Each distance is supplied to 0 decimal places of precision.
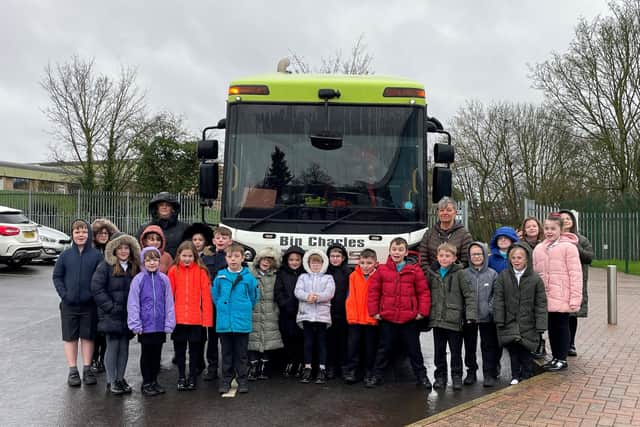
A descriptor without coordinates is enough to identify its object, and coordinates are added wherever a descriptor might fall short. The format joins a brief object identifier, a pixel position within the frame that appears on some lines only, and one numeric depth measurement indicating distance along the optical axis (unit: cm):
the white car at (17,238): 1622
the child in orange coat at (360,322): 650
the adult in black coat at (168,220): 736
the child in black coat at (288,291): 659
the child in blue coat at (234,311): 620
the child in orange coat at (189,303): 616
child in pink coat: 663
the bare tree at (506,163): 3061
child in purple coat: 593
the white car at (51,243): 1833
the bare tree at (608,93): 2423
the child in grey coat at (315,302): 647
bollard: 980
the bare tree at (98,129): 3120
